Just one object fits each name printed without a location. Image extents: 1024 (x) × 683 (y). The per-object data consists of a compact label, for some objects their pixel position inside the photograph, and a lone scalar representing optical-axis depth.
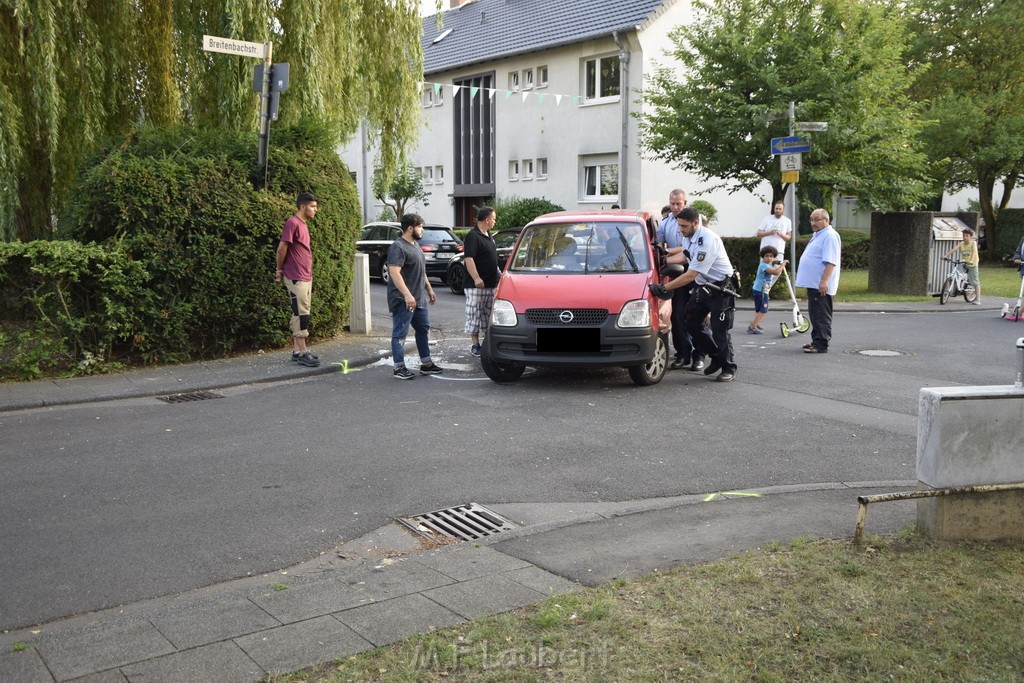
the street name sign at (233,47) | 11.39
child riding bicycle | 19.62
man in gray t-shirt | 10.91
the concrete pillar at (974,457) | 4.93
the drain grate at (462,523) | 5.72
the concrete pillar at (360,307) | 14.83
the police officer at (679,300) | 11.22
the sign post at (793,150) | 18.34
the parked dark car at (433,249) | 23.98
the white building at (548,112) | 30.00
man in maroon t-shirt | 11.55
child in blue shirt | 14.82
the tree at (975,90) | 30.81
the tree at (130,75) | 11.80
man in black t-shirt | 11.82
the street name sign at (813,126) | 18.61
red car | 10.02
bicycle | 19.80
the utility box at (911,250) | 21.11
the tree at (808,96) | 20.78
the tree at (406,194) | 38.97
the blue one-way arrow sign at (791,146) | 18.27
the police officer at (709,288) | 10.51
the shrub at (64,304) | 10.74
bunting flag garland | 32.12
